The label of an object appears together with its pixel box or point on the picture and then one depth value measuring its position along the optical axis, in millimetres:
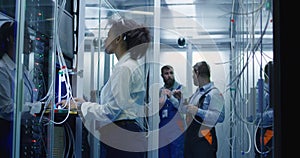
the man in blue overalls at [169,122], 3414
